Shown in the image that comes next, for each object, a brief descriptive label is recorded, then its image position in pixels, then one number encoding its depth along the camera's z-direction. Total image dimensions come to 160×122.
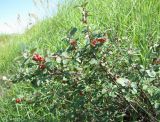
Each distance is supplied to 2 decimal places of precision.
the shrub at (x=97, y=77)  1.29
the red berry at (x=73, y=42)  1.31
